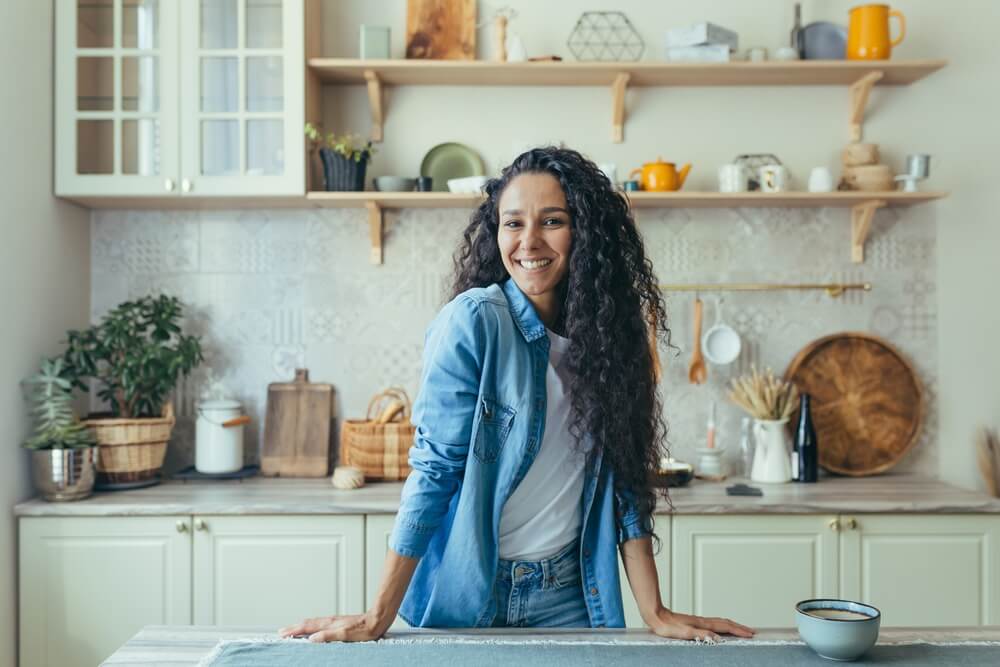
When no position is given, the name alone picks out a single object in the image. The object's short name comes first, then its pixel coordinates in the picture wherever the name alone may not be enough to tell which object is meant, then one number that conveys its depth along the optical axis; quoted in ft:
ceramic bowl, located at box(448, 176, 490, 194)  9.74
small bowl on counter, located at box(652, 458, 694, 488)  9.31
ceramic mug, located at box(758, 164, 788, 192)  9.80
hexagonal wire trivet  10.36
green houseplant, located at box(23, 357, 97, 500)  8.69
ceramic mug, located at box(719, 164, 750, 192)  9.84
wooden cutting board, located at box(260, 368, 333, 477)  10.11
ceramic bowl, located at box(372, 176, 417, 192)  9.75
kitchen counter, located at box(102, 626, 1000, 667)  4.31
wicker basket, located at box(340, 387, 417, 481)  9.53
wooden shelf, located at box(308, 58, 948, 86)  9.67
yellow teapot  9.75
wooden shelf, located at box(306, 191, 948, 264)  9.58
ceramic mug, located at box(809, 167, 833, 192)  9.85
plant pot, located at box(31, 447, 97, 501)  8.68
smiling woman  4.84
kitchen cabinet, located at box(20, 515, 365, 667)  8.63
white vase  9.71
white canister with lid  9.87
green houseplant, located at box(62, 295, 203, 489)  9.21
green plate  10.34
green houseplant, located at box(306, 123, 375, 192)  9.68
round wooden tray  10.25
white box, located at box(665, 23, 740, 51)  9.73
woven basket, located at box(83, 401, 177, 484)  9.16
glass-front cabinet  9.47
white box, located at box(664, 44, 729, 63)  9.82
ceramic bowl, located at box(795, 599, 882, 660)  4.17
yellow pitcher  9.68
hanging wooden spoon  10.32
